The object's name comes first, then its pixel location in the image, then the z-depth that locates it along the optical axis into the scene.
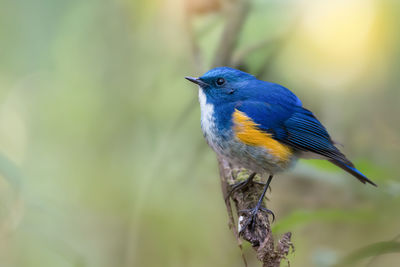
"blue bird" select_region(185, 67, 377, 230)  6.51
